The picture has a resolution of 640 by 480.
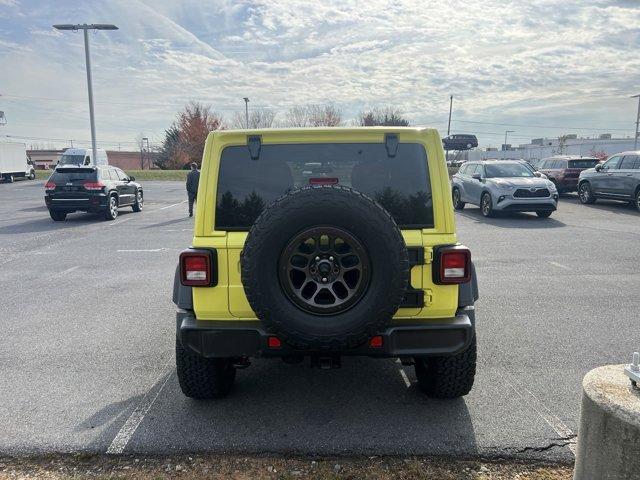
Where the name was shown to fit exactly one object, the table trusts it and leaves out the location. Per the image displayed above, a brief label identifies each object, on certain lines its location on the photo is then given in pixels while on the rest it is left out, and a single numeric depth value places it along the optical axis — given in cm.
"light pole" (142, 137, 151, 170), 7022
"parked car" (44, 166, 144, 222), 1396
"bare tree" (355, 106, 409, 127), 5088
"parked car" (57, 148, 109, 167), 3016
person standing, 1377
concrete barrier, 190
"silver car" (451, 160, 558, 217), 1362
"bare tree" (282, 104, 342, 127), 5472
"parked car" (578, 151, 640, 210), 1523
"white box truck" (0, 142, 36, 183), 3284
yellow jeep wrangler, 263
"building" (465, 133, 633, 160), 6538
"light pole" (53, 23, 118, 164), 2212
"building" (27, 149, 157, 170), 7325
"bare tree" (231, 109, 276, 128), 5782
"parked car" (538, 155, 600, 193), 2006
